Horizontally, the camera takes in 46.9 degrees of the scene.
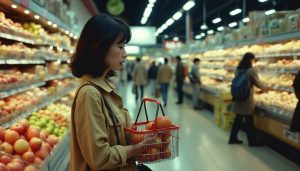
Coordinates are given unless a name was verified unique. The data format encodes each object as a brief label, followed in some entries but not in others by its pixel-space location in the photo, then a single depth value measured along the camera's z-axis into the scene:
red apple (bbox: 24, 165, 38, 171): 2.45
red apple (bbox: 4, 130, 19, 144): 2.90
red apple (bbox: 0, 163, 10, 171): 2.22
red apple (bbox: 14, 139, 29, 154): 2.87
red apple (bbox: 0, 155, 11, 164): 2.41
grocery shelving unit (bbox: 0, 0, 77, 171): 3.33
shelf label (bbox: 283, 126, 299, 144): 5.00
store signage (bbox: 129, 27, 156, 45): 25.34
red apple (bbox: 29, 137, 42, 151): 3.07
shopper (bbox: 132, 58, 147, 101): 13.40
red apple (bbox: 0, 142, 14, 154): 2.75
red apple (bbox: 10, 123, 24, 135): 3.21
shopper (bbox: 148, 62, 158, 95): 15.02
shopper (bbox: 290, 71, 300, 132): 4.42
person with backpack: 6.24
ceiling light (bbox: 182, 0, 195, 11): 13.85
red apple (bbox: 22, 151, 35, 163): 2.80
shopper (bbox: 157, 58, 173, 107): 12.92
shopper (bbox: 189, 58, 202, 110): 11.13
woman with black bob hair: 1.57
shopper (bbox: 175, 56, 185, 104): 12.85
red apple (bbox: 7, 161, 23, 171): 2.33
